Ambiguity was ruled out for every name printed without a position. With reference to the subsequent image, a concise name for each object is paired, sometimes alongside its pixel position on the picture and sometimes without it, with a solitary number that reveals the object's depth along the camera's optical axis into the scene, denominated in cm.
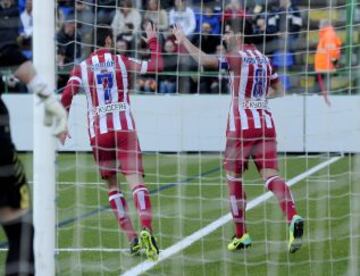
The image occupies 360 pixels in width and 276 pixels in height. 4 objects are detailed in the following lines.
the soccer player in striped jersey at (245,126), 1514
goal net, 1471
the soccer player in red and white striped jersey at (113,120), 1486
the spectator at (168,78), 2690
